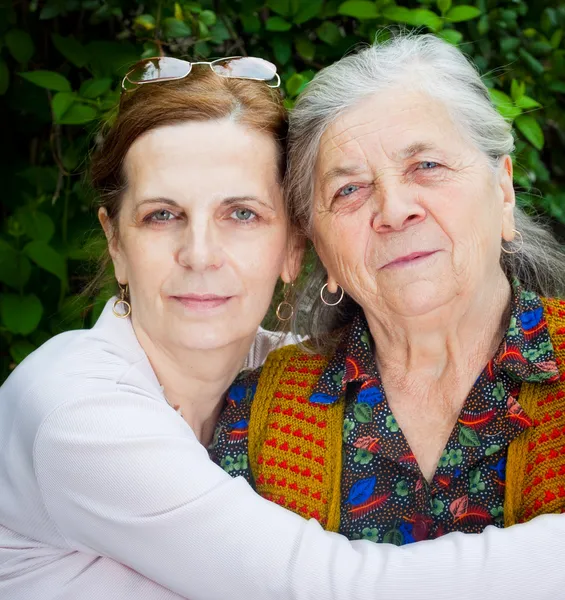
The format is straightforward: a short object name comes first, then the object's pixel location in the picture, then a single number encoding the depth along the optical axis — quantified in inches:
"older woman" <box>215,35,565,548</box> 90.6
